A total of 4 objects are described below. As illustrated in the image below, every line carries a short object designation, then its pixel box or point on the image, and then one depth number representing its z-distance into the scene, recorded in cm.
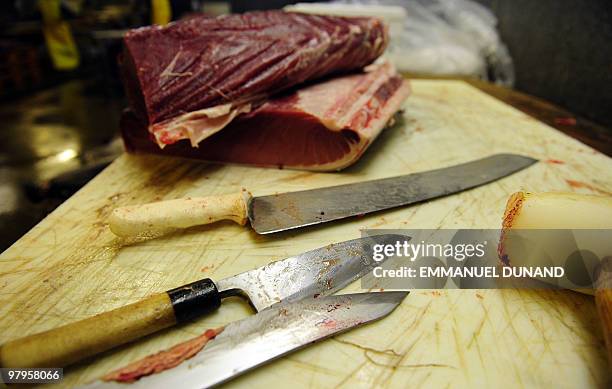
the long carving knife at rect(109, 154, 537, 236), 40
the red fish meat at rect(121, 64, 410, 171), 55
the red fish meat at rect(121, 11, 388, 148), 52
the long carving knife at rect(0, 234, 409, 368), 27
